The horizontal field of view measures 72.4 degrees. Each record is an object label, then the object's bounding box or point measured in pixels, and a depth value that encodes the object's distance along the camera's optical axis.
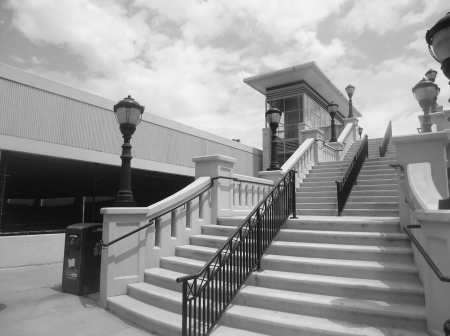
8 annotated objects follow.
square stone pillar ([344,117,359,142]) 17.16
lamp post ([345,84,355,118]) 17.67
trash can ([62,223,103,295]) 6.13
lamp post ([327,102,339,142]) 14.81
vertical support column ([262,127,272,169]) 24.00
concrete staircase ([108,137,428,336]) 3.81
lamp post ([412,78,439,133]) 9.51
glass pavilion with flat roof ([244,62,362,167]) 22.95
